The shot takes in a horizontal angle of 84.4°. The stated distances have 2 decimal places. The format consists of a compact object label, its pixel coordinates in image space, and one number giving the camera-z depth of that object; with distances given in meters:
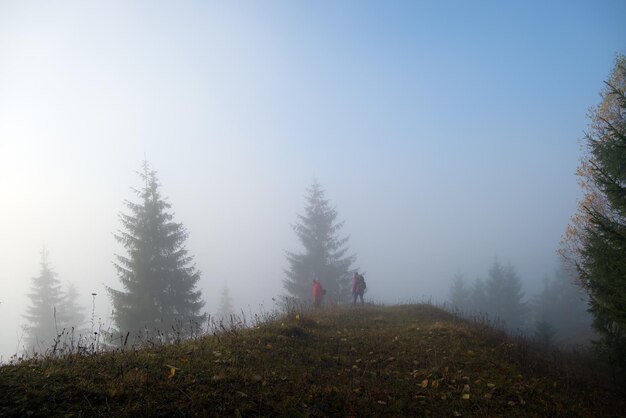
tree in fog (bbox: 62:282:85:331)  40.19
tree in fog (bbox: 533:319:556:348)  21.95
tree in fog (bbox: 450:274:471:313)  54.66
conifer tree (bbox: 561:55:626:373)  9.57
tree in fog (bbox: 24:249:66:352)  36.12
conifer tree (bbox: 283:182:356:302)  33.53
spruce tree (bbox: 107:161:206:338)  21.88
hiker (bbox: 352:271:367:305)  22.81
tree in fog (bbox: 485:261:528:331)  49.41
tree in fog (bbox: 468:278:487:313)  52.19
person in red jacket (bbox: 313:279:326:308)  21.77
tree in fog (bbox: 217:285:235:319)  56.12
